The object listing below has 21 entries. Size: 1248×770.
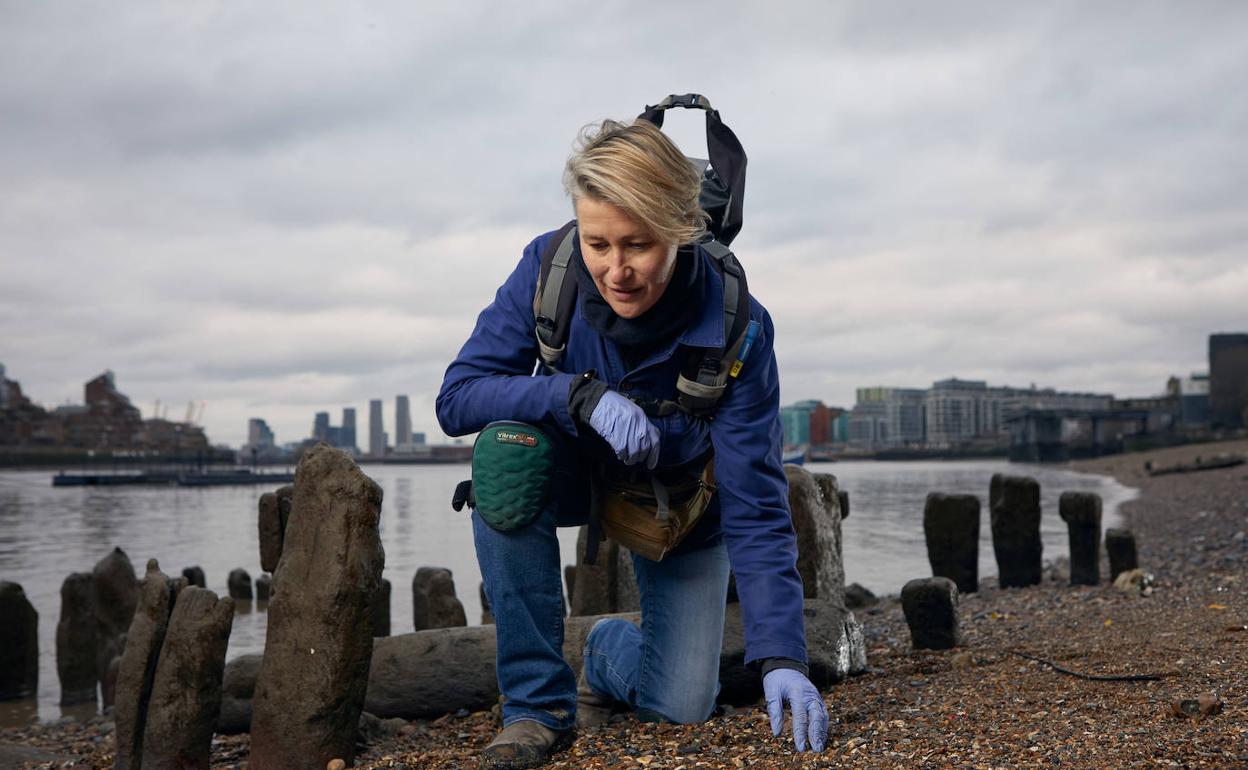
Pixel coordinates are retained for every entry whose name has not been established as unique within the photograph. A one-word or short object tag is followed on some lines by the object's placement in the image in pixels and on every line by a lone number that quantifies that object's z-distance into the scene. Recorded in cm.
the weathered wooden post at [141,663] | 434
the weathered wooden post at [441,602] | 765
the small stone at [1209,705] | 344
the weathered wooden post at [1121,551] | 907
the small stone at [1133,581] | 820
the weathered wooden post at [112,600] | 862
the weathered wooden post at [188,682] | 420
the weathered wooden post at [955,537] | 941
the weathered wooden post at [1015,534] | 909
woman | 336
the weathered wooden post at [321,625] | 395
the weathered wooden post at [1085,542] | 885
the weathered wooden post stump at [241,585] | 1386
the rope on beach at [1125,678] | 414
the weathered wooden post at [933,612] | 571
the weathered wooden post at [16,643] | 817
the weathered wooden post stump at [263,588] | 1305
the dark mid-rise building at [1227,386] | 7806
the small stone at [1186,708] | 345
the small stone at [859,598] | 981
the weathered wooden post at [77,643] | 846
